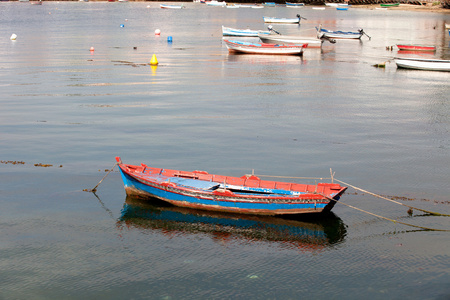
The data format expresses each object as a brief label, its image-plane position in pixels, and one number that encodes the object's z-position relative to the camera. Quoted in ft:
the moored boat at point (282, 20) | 448.24
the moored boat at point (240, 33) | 320.11
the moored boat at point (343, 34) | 324.39
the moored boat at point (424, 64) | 195.52
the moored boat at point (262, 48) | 240.32
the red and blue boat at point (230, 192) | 71.77
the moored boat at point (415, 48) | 255.91
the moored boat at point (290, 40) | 274.50
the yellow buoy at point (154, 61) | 202.13
